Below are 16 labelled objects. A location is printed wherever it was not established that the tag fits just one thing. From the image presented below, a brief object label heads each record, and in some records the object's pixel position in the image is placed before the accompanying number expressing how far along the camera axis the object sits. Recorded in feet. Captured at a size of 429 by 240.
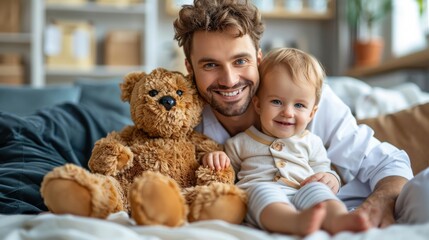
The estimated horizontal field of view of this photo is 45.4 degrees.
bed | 2.85
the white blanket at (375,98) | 6.79
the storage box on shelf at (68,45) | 11.64
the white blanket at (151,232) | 2.80
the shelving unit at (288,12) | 12.11
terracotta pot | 11.46
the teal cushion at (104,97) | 7.33
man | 4.09
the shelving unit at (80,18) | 11.49
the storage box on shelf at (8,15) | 11.69
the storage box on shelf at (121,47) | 11.96
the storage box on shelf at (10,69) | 11.61
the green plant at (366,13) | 11.30
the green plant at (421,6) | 9.64
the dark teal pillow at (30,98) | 6.98
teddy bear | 3.04
